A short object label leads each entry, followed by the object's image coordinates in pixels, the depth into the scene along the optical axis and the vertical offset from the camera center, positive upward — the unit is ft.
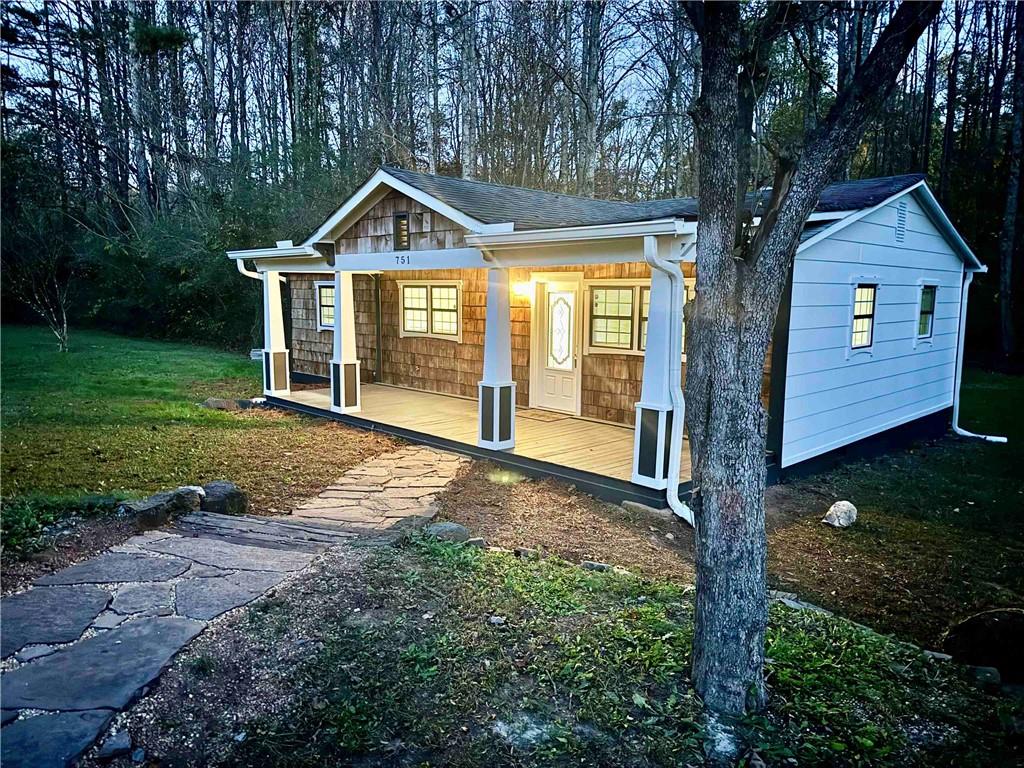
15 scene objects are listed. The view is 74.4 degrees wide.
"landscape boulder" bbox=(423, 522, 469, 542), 16.72 -5.61
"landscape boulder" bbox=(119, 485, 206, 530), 16.52 -5.11
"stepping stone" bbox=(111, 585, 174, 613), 11.92 -5.33
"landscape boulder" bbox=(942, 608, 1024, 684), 13.12 -6.56
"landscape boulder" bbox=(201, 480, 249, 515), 18.57 -5.40
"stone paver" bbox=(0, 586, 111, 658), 10.62 -5.24
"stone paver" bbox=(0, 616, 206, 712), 9.07 -5.30
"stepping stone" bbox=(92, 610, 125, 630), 11.18 -5.31
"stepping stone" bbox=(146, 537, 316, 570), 14.23 -5.44
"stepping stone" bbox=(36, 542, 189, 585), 13.00 -5.30
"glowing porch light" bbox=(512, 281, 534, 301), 33.60 +0.88
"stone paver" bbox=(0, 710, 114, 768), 7.93 -5.31
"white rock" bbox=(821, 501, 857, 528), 22.21 -6.76
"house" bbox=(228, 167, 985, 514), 23.07 -0.71
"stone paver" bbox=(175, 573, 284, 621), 11.96 -5.38
